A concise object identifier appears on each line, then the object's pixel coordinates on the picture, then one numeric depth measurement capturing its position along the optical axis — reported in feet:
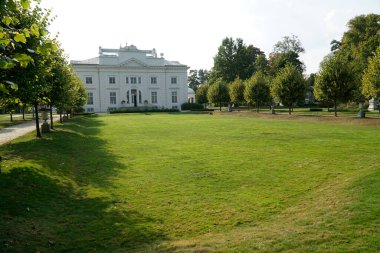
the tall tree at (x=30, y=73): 39.40
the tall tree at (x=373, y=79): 98.17
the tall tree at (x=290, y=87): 145.07
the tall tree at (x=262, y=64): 293.72
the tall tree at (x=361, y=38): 171.12
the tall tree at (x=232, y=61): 307.99
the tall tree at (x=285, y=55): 267.80
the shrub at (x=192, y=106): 254.88
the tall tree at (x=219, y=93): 214.07
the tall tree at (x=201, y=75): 497.79
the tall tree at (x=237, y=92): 200.13
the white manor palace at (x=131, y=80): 252.83
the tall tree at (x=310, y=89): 269.03
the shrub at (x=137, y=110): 227.61
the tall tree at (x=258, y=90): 175.42
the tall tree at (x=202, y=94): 265.95
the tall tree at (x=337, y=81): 116.88
